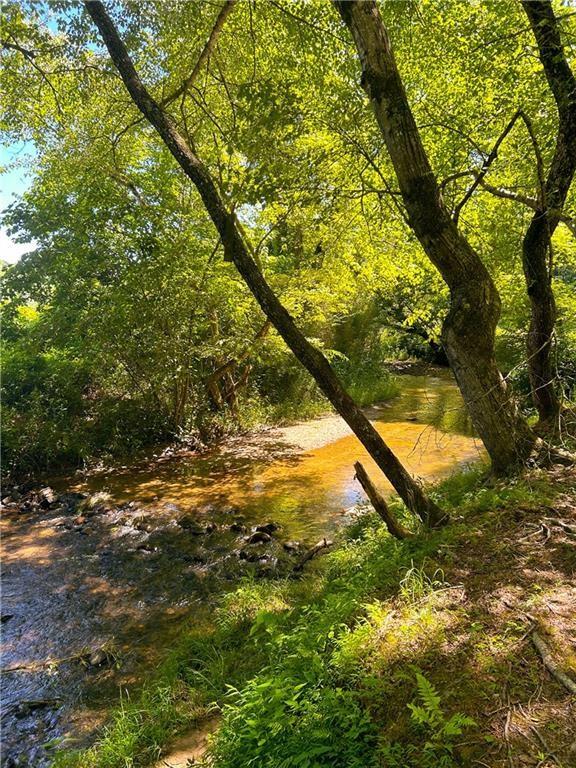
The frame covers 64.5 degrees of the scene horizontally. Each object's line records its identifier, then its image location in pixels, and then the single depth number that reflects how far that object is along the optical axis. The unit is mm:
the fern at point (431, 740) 1938
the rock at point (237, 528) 6805
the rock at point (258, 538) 6414
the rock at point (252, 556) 5898
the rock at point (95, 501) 7770
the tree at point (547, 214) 4375
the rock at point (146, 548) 6301
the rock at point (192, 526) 6812
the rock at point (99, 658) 4148
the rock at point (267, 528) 6671
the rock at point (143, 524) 6977
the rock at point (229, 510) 7525
